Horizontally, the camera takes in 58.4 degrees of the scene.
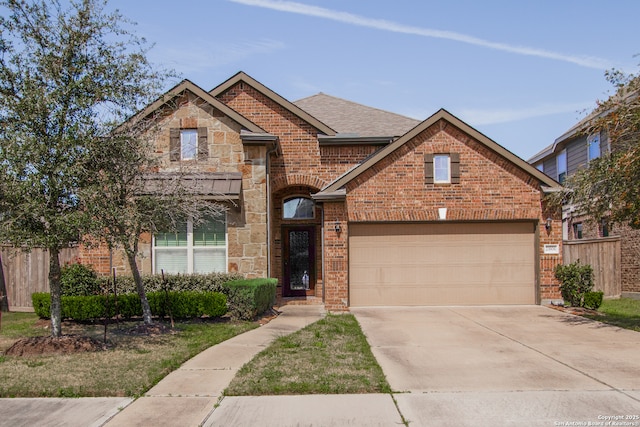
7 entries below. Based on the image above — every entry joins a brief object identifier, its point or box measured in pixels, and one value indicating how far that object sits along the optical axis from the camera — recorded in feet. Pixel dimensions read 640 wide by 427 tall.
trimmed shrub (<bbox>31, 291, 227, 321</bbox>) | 43.42
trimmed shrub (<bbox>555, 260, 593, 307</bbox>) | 50.31
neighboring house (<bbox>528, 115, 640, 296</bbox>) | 61.31
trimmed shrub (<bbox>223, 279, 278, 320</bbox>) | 43.75
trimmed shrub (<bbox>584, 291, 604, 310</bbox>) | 49.88
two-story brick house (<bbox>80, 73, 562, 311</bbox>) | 51.65
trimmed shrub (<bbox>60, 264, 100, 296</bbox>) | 45.62
